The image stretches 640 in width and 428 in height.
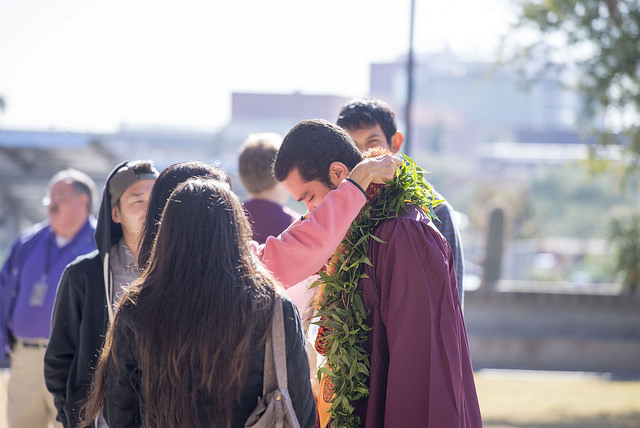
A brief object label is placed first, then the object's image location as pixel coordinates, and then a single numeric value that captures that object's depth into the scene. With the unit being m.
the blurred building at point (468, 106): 112.12
